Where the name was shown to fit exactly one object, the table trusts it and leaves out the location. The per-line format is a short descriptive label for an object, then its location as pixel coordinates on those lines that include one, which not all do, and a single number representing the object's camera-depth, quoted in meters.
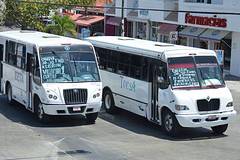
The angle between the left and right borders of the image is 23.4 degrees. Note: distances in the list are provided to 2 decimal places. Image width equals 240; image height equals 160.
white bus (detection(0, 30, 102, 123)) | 18.31
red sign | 37.50
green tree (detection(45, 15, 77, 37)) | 51.12
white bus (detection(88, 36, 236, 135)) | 16.75
